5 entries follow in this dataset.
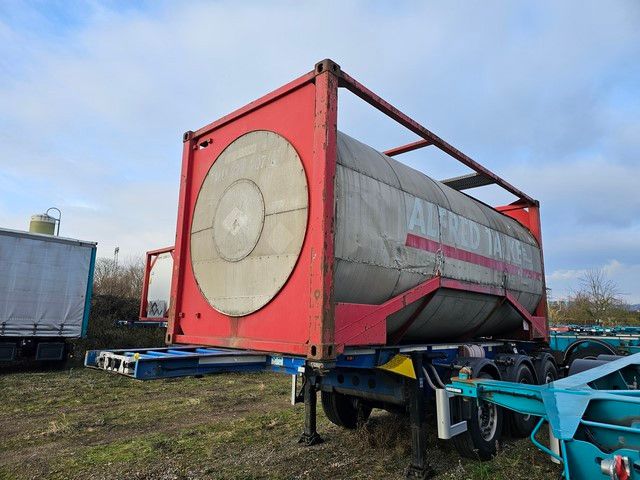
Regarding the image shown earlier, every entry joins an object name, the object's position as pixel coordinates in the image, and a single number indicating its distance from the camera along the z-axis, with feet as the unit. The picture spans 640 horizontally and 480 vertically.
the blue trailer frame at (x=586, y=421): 8.34
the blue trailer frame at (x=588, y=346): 28.60
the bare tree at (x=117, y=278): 81.24
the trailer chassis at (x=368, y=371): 13.52
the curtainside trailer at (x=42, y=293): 39.70
